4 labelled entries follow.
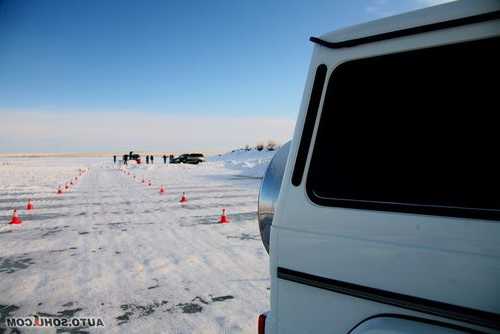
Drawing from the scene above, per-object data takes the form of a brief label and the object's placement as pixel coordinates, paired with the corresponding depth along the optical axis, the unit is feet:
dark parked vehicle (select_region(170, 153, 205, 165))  171.94
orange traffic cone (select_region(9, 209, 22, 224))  33.14
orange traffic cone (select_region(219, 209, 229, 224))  32.51
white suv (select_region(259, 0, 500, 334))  5.27
